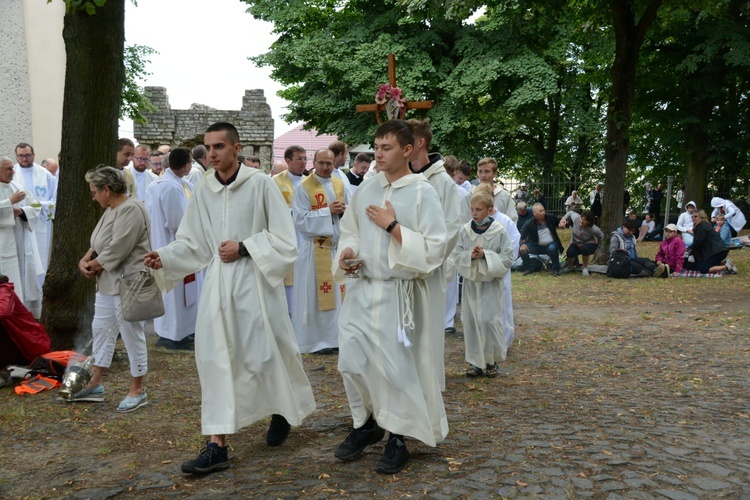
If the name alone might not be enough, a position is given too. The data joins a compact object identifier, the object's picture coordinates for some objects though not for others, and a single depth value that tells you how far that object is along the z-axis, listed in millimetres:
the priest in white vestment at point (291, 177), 8914
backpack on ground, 16109
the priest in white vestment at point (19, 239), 9344
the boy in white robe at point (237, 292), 4820
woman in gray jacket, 6238
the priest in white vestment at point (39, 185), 10984
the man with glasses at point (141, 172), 10777
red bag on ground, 7109
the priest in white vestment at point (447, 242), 5062
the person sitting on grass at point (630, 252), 16281
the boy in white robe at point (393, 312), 4688
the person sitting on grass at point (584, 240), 17203
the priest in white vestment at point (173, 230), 8898
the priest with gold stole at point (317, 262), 8648
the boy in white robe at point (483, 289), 7246
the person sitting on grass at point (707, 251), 16406
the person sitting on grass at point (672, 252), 16562
